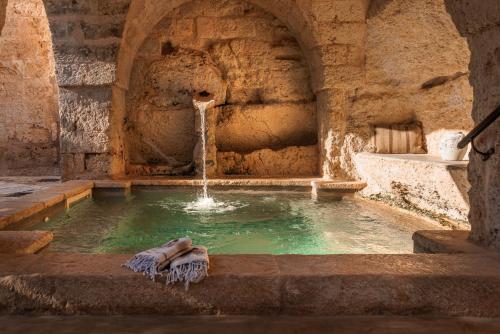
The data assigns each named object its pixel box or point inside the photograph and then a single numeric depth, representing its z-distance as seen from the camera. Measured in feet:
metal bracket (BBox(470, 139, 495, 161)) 6.55
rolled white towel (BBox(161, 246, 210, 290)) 5.38
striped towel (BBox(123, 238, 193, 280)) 5.49
